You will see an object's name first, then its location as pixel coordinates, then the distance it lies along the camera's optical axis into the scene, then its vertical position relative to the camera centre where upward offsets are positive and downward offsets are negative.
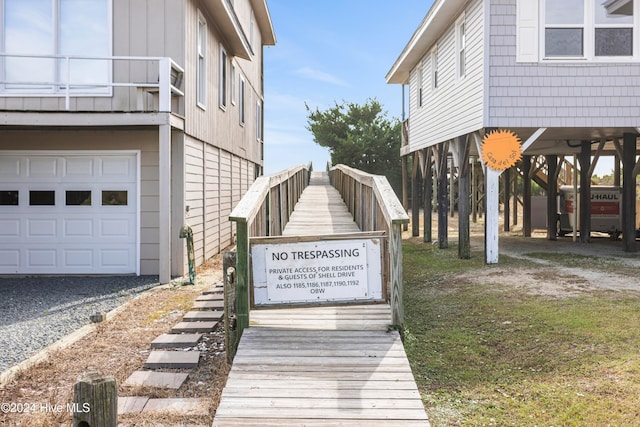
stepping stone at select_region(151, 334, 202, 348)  5.95 -1.43
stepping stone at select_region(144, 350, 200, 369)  5.35 -1.47
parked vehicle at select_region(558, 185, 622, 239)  17.48 -0.10
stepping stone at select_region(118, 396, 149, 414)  4.29 -1.54
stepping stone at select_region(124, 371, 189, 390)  4.84 -1.51
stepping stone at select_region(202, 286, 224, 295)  8.68 -1.31
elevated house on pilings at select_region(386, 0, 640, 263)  11.27 +2.77
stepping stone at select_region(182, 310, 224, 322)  6.94 -1.36
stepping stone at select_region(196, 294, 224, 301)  8.05 -1.31
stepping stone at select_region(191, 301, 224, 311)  7.52 -1.33
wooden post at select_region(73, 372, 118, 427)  2.81 -0.97
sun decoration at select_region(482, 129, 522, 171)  11.55 +1.17
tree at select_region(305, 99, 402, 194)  38.31 +4.64
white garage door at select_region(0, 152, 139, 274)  10.99 -0.15
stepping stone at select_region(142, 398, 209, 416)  4.28 -1.54
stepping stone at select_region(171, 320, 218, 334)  6.52 -1.40
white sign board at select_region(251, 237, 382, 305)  5.20 -0.60
